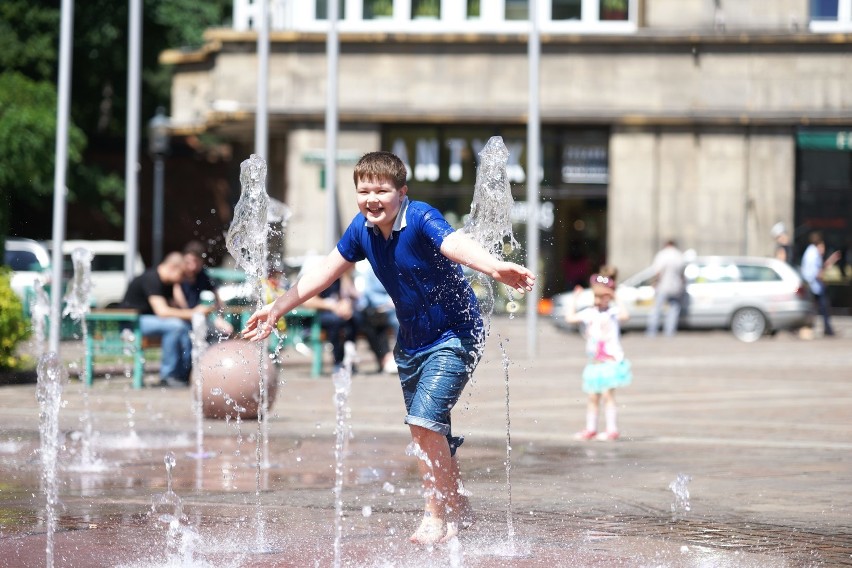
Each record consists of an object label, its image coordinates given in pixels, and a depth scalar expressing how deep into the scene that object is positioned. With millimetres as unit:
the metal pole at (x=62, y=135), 19531
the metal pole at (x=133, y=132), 24844
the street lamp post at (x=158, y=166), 38281
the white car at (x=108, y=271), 33781
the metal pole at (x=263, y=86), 23109
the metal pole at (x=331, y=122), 24906
